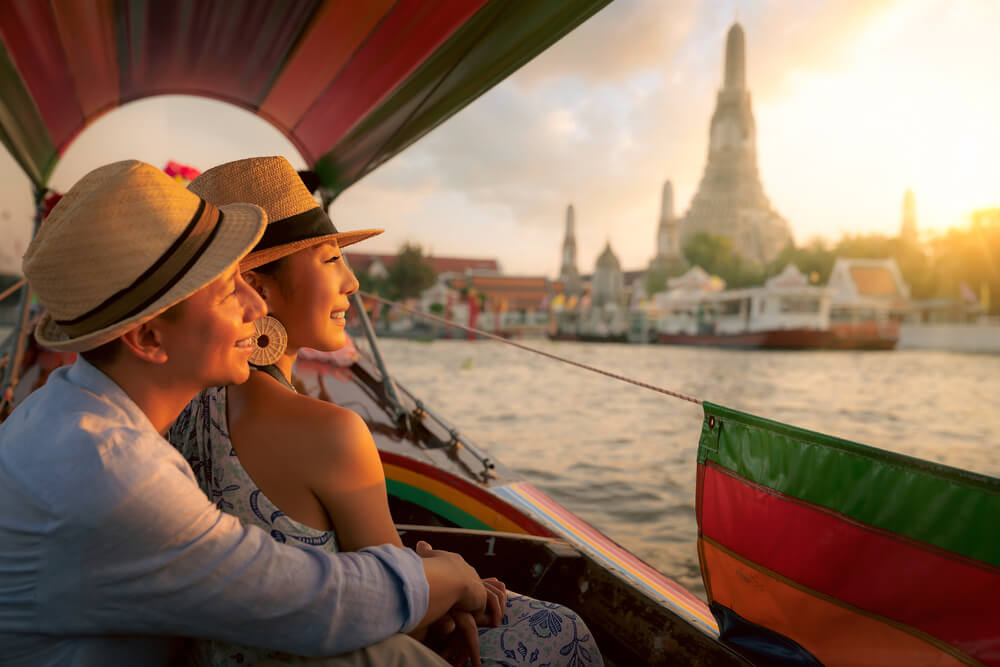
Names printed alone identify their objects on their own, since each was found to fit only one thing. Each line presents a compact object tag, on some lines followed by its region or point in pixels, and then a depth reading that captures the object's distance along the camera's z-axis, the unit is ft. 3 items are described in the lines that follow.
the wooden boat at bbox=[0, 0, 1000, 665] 3.35
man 2.24
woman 2.98
